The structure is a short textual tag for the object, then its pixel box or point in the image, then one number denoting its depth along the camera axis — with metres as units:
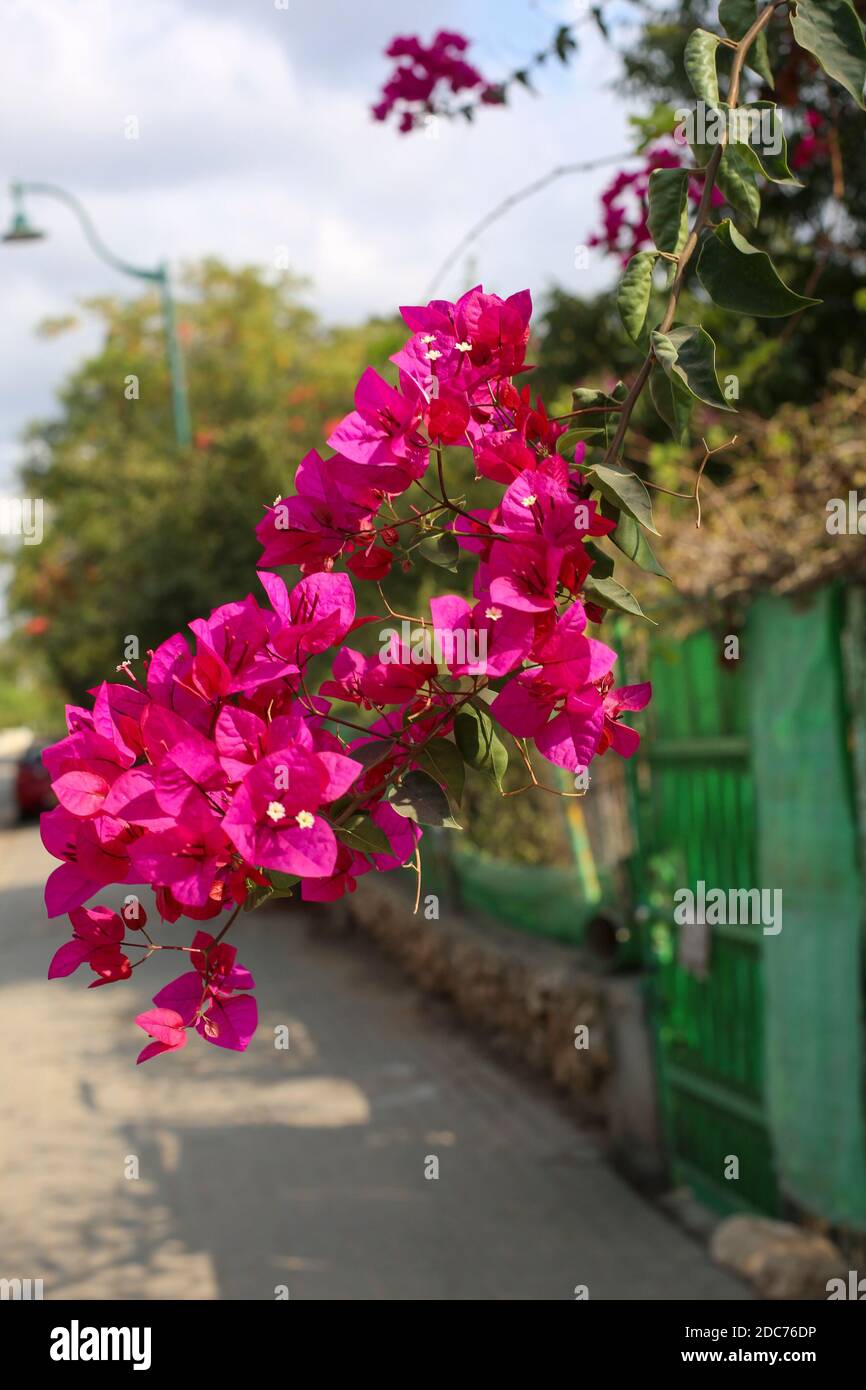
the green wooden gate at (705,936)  5.11
